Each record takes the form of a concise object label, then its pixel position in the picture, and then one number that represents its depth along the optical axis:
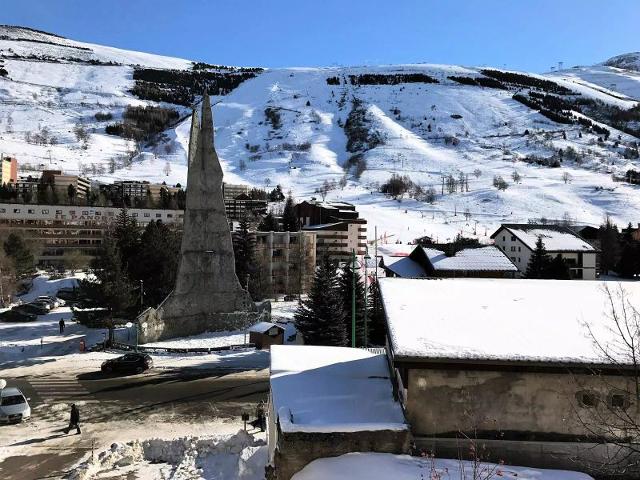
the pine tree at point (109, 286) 36.88
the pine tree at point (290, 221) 104.27
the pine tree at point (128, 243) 46.28
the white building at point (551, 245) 72.50
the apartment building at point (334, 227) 101.19
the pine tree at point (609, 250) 87.31
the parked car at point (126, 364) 29.67
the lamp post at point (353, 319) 28.67
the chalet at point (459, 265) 51.03
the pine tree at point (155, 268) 46.72
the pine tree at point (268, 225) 92.88
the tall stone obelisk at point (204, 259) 39.31
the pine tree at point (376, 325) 36.81
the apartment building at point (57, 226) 94.56
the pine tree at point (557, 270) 56.19
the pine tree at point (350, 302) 35.91
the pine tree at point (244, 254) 58.00
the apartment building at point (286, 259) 69.75
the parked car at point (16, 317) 46.47
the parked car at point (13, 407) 21.58
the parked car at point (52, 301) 54.04
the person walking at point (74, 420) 20.42
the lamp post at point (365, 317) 29.40
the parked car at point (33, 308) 48.12
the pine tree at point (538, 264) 58.03
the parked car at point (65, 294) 61.54
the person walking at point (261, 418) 20.27
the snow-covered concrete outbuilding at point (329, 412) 10.54
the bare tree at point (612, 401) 10.77
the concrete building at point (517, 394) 10.82
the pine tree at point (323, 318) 33.19
